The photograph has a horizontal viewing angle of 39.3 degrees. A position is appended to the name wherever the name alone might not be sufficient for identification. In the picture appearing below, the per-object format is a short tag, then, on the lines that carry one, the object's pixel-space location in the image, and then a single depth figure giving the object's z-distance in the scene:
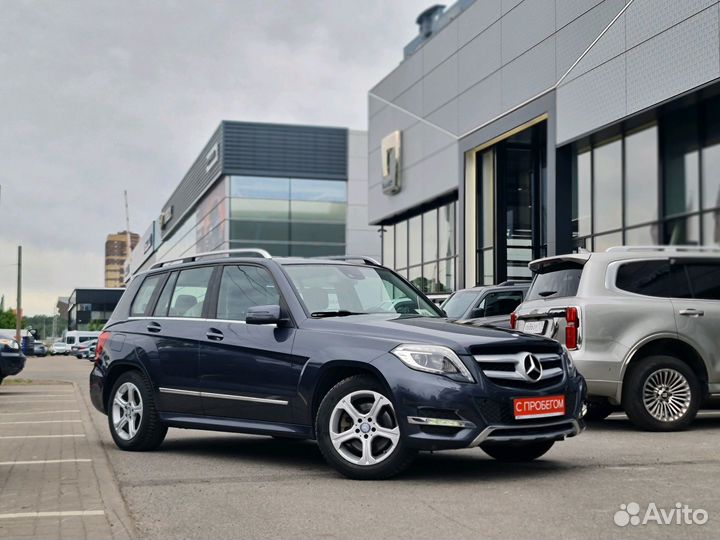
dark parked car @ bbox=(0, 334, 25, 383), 19.91
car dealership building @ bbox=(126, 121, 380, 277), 57.38
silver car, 9.96
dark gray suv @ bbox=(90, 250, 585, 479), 6.58
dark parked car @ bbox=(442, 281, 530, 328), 13.73
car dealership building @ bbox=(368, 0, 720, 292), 17.66
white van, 90.94
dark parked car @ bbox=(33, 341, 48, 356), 80.31
